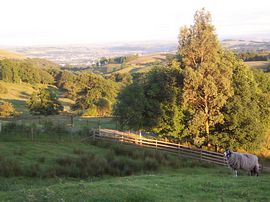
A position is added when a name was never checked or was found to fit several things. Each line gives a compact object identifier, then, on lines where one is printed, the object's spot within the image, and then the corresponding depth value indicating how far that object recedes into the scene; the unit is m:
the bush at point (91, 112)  68.82
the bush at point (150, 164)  26.45
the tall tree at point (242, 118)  33.00
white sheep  21.11
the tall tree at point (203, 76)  32.62
